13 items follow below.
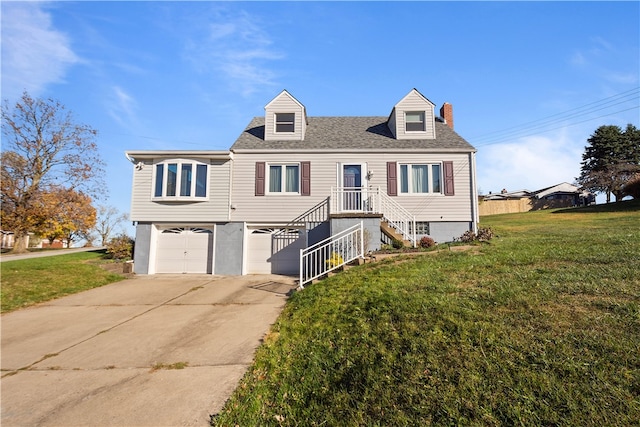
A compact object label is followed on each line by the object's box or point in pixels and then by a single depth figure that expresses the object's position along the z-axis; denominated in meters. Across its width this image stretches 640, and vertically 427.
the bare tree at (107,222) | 45.03
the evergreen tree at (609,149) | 37.12
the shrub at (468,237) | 11.13
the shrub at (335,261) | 9.19
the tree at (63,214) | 18.78
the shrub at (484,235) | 10.73
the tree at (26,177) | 17.91
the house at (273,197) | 13.12
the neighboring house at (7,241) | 34.28
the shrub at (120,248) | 14.11
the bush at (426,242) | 10.55
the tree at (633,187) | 25.30
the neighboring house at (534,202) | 32.25
